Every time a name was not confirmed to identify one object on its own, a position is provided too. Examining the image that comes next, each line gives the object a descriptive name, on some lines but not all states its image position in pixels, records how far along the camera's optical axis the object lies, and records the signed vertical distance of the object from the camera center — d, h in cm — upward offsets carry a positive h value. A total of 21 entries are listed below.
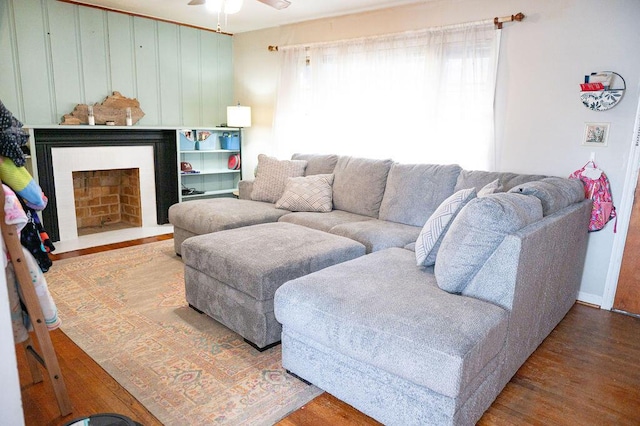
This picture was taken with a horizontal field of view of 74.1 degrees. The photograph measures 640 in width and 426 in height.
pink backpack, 293 -37
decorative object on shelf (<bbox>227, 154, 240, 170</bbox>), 569 -45
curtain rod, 316 +89
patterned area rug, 191 -122
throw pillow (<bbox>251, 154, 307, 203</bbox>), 414 -45
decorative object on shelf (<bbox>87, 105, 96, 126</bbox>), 441 +8
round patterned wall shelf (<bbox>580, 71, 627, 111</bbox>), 282 +34
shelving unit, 519 -48
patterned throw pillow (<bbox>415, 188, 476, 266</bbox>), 217 -47
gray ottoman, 230 -78
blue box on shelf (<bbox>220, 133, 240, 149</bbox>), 559 -17
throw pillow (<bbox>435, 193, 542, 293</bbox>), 179 -42
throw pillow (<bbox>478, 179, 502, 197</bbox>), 251 -31
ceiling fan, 322 +96
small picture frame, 291 +4
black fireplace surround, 409 -26
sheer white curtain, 348 +34
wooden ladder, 162 -76
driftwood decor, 437 +13
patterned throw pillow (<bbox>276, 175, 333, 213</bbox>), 378 -57
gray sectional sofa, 161 -73
